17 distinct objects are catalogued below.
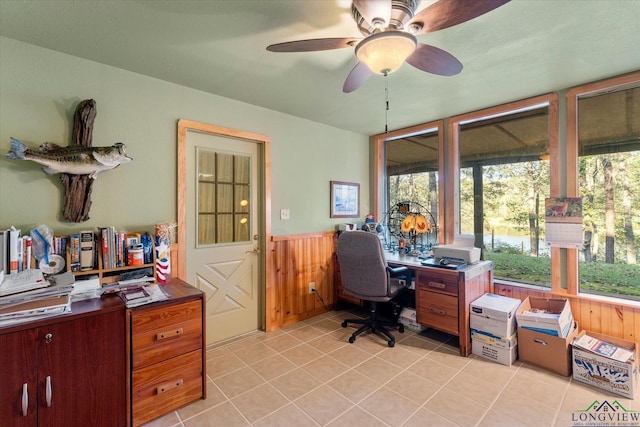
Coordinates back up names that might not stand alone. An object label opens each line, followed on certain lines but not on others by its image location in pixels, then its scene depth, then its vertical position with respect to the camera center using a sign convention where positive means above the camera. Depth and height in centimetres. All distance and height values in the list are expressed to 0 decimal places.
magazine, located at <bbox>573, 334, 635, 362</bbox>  202 -101
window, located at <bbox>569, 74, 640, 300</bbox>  236 +24
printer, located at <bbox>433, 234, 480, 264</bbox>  272 -36
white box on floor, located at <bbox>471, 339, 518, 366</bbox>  233 -116
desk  250 -74
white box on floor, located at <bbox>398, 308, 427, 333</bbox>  296 -112
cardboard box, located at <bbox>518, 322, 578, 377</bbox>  218 -108
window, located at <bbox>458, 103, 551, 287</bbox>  278 +26
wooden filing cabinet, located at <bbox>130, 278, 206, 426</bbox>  169 -87
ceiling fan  121 +86
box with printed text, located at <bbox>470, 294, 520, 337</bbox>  235 -86
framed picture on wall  366 +19
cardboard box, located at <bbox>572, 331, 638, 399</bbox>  191 -110
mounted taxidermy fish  174 +38
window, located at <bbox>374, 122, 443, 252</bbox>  346 +40
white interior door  260 -14
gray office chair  262 -56
